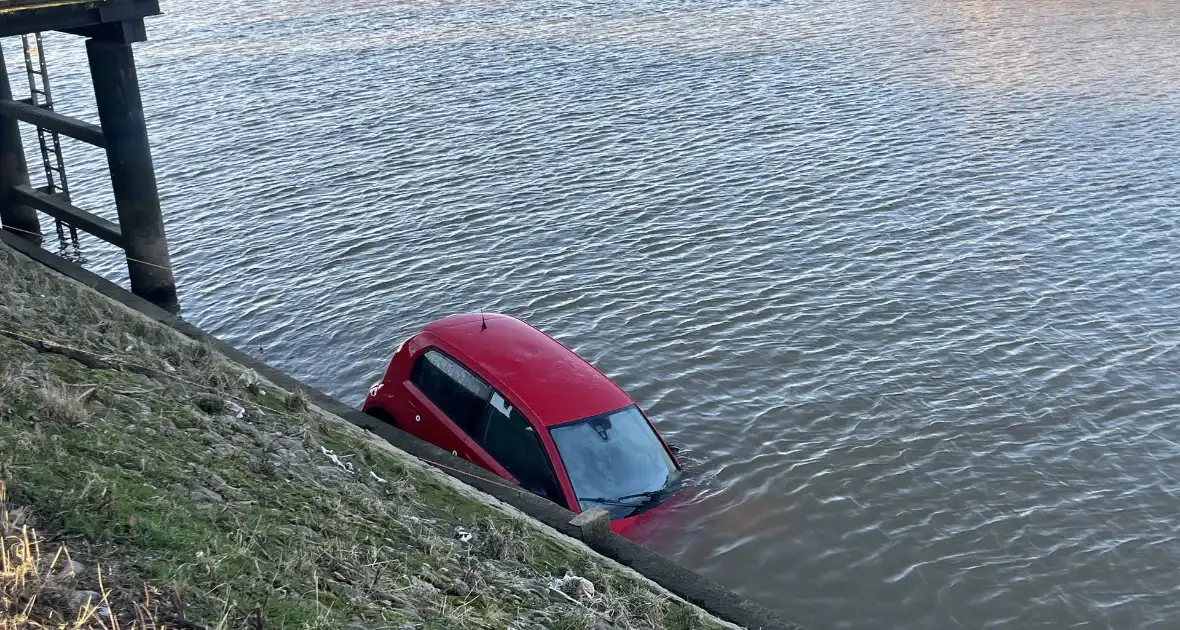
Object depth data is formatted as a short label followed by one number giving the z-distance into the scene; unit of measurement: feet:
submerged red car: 32.19
